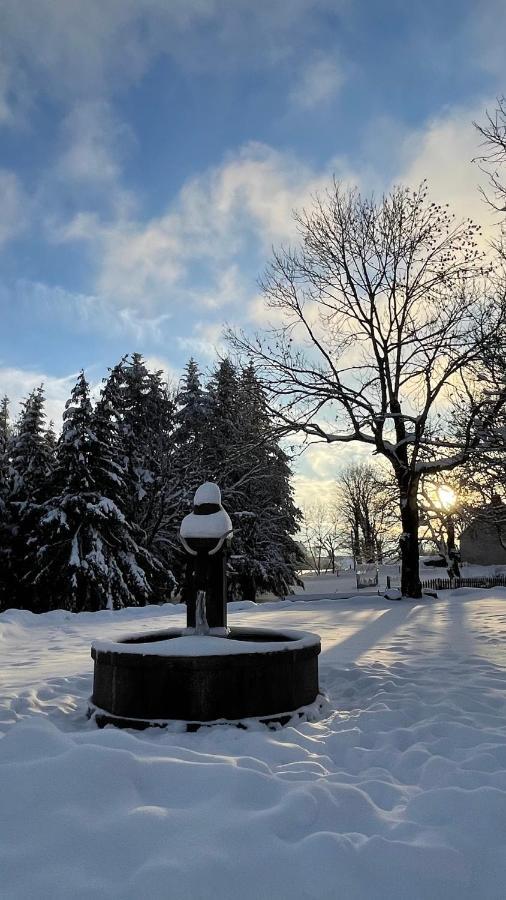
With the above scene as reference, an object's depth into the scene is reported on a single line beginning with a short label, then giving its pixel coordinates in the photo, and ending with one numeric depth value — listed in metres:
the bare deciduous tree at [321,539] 82.53
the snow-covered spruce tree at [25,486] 25.41
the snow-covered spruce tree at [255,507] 30.86
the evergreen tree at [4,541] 25.53
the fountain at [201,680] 5.55
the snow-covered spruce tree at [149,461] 28.47
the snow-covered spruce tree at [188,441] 30.20
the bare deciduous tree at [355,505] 61.19
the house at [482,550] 49.59
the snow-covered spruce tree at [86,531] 22.59
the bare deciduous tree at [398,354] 18.39
